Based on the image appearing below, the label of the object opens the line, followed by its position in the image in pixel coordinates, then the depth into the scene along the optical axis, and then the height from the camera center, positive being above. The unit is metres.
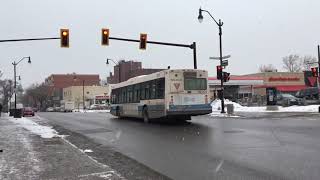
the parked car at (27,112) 65.88 -0.86
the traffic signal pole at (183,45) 38.36 +4.86
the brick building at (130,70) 144.00 +10.38
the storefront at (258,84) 90.14 +3.85
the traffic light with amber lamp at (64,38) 33.78 +4.60
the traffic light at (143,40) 37.38 +4.88
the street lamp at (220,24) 40.16 +6.51
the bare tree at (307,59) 143.07 +13.02
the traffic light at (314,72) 39.66 +2.52
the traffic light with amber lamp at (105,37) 34.94 +4.80
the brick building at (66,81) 180.88 +9.21
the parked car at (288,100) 55.08 +0.38
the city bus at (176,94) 26.42 +0.55
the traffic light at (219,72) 40.32 +2.61
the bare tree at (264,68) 163.40 +11.85
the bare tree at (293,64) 150.79 +12.02
